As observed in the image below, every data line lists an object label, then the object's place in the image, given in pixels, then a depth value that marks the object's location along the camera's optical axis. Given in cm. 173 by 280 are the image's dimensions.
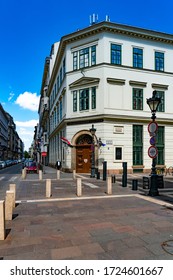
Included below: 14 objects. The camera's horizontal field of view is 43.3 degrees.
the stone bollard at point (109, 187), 1132
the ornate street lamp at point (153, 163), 1076
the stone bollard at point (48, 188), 1048
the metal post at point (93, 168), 1969
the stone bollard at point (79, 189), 1074
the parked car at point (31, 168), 2659
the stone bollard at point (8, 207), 684
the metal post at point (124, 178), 1399
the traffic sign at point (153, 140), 1095
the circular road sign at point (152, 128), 1088
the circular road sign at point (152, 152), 1070
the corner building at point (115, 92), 2373
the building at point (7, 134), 8569
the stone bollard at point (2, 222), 520
